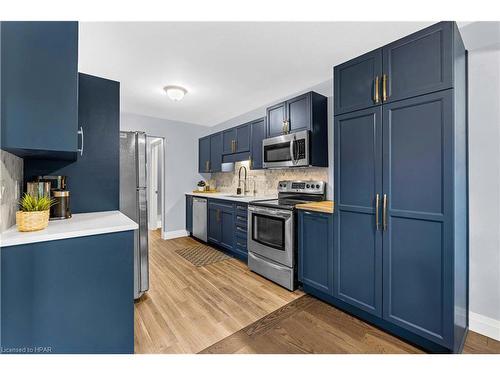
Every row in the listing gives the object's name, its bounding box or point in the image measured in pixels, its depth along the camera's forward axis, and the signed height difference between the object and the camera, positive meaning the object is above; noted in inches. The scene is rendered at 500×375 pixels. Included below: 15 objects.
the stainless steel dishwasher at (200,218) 167.5 -23.8
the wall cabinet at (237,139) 154.7 +33.2
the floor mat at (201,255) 135.3 -43.3
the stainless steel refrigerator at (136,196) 90.5 -3.9
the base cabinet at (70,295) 44.7 -23.3
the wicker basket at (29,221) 49.4 -7.4
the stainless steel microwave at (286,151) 112.2 +18.5
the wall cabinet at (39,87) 47.2 +21.4
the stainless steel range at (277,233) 99.9 -22.0
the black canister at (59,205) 64.9 -5.3
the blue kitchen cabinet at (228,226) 132.4 -24.8
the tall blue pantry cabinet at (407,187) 59.1 -0.4
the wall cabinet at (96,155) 76.5 +11.0
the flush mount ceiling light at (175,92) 122.7 +50.4
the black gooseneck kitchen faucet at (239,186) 169.5 +0.0
